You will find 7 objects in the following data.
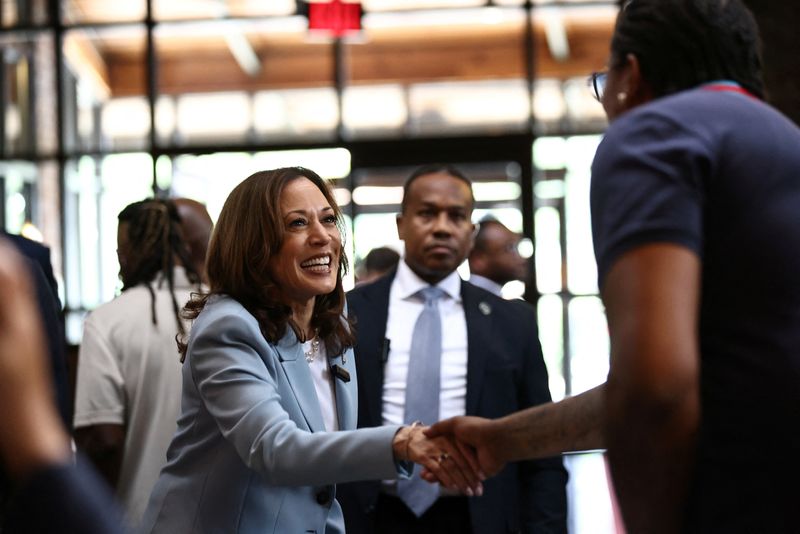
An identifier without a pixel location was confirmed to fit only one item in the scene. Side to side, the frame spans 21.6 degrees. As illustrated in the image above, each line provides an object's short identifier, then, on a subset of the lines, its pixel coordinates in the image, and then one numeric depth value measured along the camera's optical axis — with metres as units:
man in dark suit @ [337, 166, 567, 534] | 7.15
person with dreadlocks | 7.45
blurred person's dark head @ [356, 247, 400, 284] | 12.54
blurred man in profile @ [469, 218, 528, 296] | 12.71
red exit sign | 14.82
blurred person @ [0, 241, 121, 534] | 2.12
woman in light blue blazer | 4.62
